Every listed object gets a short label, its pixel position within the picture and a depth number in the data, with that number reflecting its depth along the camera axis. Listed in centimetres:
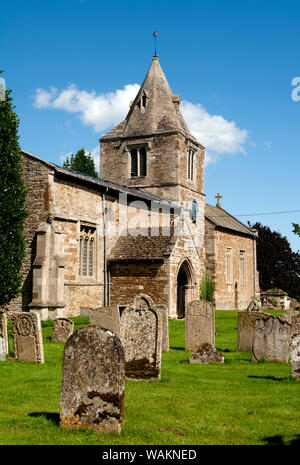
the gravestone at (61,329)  1551
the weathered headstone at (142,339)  1008
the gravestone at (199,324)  1417
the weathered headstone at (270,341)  1239
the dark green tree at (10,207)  2098
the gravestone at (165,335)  1396
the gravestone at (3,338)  1244
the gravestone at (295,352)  985
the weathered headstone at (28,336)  1182
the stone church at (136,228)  2255
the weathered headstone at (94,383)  621
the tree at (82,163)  4841
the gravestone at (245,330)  1421
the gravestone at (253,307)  1922
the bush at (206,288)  3431
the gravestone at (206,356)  1240
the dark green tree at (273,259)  4877
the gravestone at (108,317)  1398
